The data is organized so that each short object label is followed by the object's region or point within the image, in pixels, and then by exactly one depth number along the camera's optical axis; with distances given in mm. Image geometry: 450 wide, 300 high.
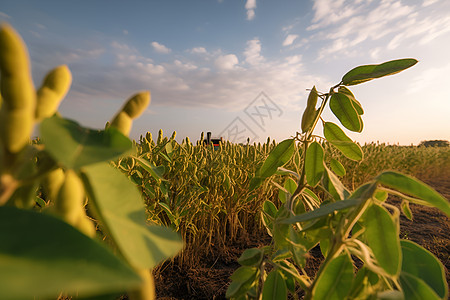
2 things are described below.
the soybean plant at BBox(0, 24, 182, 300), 145
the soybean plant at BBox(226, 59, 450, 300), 337
